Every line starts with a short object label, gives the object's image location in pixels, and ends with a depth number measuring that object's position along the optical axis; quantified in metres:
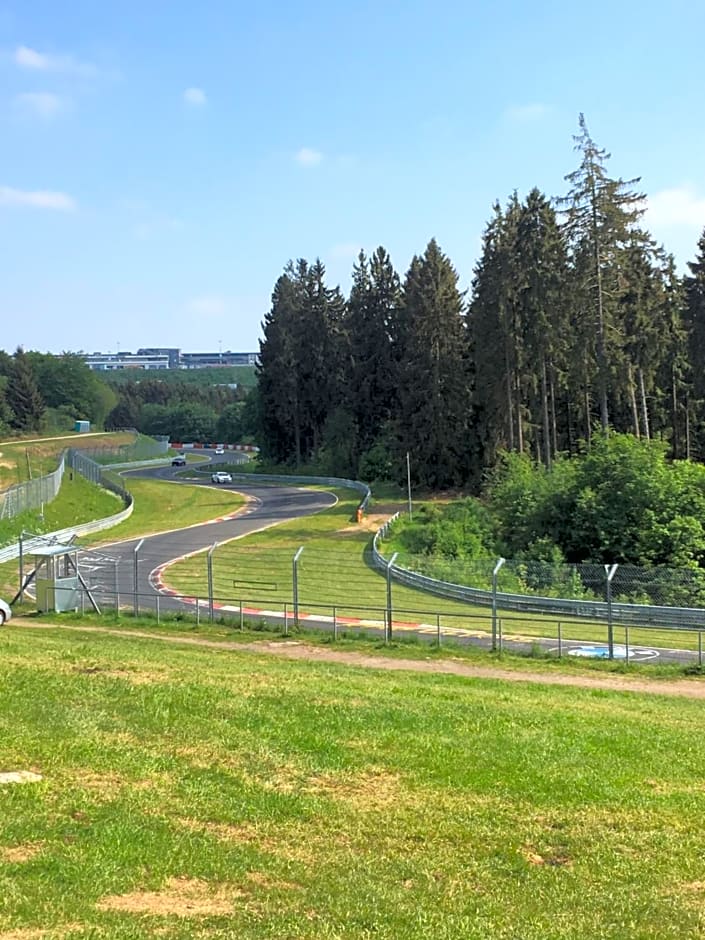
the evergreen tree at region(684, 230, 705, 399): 61.09
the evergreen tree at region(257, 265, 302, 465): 94.31
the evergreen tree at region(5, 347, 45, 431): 122.06
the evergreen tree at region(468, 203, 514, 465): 61.09
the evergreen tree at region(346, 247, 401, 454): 85.81
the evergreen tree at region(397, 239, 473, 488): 72.00
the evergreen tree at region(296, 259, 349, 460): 92.00
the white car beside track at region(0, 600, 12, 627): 24.15
